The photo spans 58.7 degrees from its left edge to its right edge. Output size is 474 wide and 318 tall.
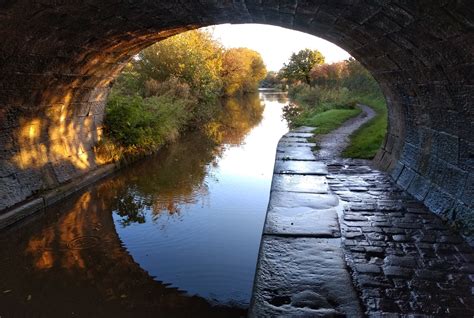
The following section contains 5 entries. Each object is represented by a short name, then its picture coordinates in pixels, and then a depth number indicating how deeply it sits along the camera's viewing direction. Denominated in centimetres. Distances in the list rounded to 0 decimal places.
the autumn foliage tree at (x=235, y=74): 4150
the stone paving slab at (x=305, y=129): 1348
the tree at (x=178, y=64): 2083
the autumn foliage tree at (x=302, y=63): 4526
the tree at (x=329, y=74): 3354
